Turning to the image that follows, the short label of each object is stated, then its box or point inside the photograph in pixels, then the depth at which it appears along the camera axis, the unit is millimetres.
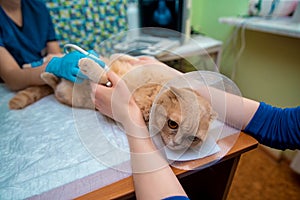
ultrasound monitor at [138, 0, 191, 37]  1140
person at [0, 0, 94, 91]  693
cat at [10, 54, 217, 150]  433
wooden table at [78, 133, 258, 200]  418
